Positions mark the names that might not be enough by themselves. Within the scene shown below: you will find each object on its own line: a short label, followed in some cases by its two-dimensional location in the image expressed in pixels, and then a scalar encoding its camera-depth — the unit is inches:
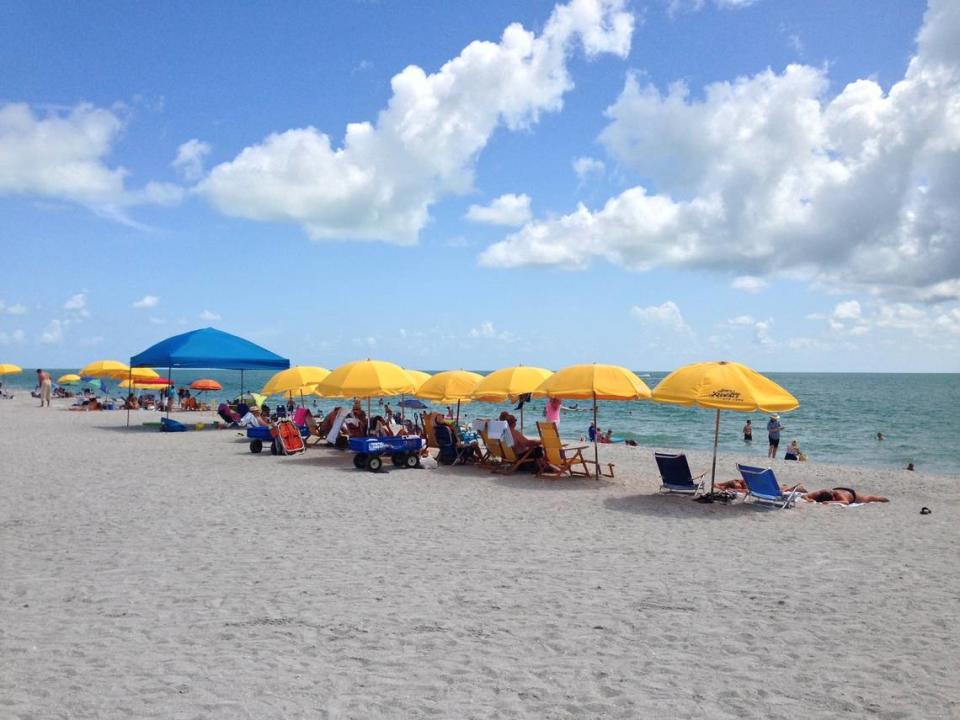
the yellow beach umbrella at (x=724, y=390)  375.2
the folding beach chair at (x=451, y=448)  531.8
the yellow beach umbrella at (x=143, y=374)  1093.7
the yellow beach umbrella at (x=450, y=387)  538.3
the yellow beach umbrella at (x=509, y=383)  501.7
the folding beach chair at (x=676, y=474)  407.2
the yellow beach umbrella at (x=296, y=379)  679.7
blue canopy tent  780.6
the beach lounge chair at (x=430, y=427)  578.9
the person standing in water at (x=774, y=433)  823.7
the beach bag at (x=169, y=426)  797.2
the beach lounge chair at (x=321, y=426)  636.4
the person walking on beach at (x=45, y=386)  1291.8
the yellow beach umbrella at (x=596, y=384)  443.5
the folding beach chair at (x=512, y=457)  493.7
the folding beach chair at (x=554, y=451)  475.8
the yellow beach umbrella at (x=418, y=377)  569.9
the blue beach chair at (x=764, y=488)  383.2
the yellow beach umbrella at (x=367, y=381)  525.3
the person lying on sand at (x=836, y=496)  412.2
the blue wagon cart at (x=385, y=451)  495.2
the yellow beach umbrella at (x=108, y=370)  1156.5
